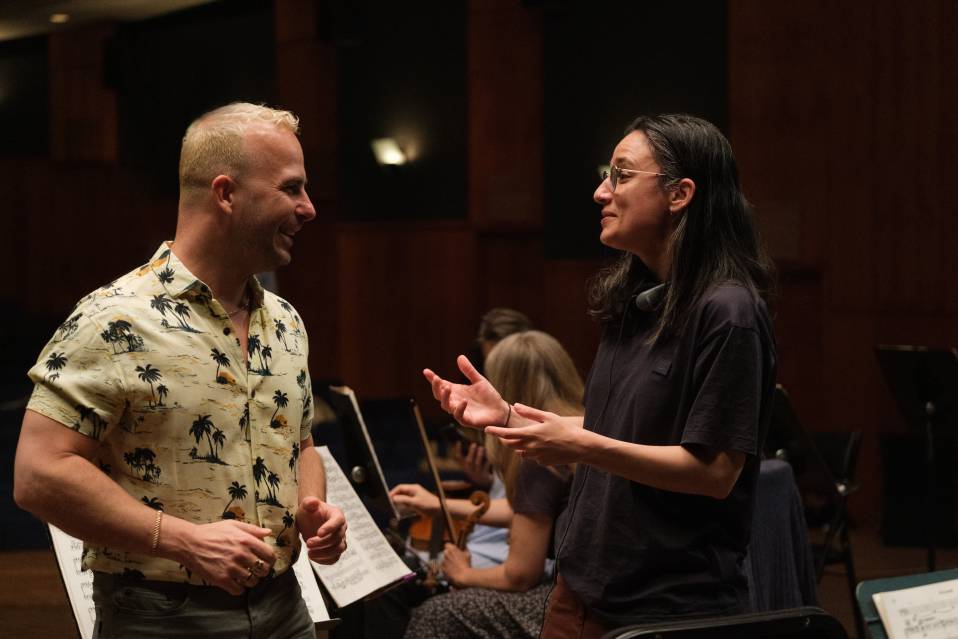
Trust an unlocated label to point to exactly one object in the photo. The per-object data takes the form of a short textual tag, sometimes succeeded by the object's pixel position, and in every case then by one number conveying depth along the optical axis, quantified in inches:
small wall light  424.8
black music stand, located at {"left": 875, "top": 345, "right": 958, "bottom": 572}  199.9
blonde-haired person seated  126.6
